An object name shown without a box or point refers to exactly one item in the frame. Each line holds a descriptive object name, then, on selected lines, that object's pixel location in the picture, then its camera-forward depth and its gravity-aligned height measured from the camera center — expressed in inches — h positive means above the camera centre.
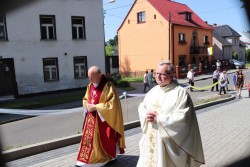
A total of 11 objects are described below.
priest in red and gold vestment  152.4 -40.7
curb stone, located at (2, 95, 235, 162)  175.5 -66.4
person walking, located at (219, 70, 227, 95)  512.5 -43.7
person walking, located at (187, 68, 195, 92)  583.8 -33.9
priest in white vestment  96.5 -26.3
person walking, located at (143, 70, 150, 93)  609.9 -42.9
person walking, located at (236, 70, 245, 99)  477.9 -41.4
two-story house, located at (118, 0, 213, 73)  952.7 +121.8
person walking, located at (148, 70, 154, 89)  615.0 -37.7
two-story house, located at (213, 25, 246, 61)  1345.1 +124.7
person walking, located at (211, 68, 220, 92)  597.5 -33.8
